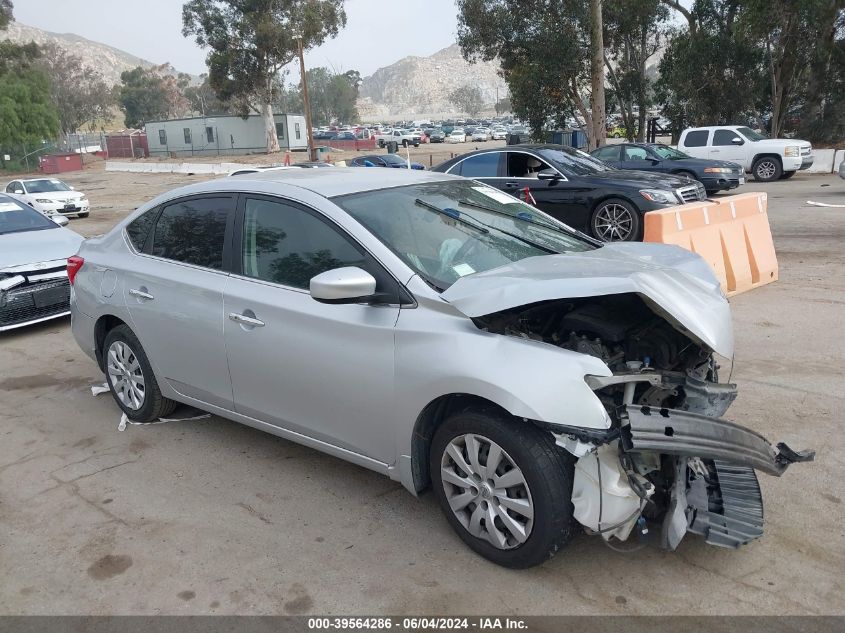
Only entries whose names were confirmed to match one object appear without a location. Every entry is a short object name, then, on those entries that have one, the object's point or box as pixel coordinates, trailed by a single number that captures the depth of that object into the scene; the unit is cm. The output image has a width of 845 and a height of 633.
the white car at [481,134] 7081
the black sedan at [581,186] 1038
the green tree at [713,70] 2755
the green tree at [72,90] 9175
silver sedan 296
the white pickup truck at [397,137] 6100
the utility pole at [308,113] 4023
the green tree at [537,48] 2467
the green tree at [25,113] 5061
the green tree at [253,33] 4984
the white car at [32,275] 748
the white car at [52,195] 2098
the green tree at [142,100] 10138
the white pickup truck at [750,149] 2139
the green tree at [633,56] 2892
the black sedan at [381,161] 2459
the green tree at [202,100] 11296
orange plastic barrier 751
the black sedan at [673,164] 1759
